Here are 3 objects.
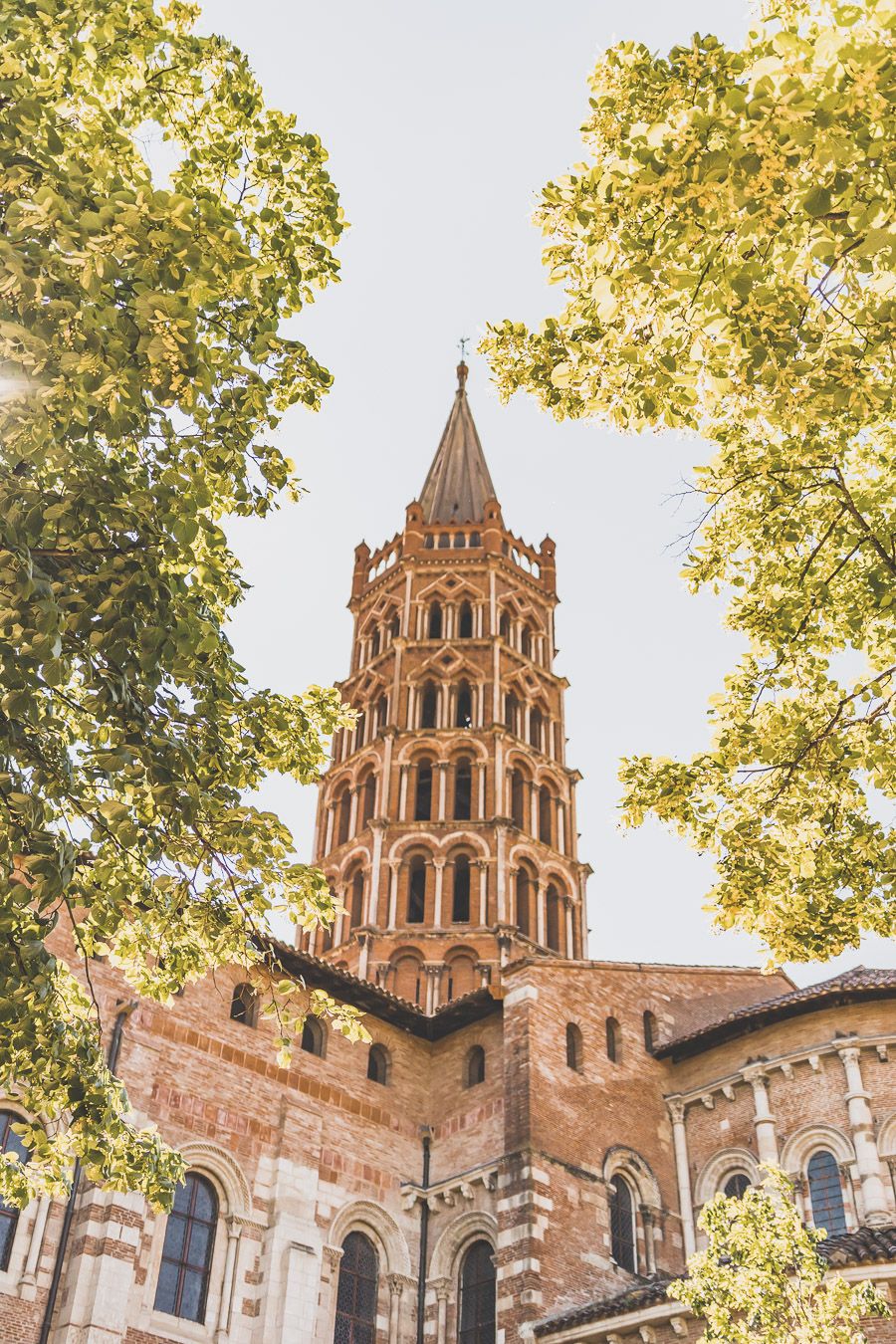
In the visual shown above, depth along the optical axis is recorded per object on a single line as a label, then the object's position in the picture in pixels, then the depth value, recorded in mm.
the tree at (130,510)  6668
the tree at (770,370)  6414
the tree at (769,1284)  14023
